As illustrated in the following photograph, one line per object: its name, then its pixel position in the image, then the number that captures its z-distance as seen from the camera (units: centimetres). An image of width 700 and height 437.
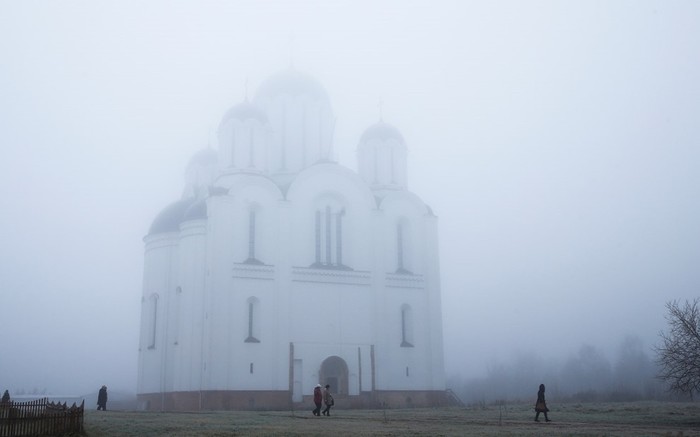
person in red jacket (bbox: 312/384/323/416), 2530
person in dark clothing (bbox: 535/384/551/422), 2165
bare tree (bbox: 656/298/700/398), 2064
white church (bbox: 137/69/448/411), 3538
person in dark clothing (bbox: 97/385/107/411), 3250
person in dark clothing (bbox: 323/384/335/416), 2533
